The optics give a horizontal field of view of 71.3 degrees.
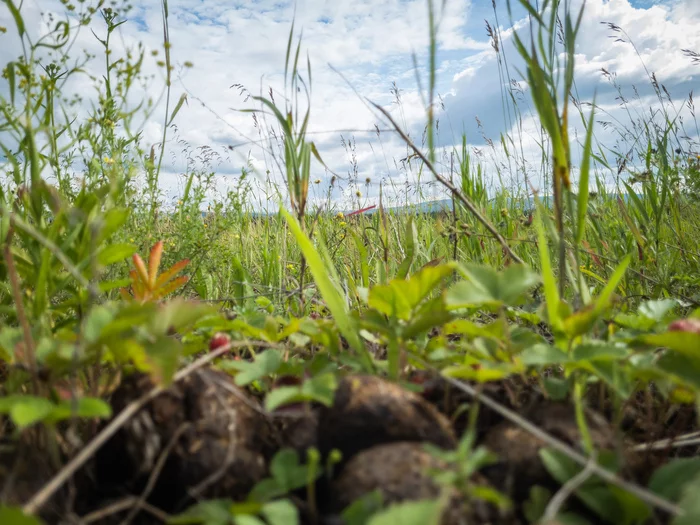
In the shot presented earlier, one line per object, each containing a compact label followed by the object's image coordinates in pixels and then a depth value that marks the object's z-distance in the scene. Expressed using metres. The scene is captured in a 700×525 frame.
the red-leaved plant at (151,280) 0.26
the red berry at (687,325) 0.19
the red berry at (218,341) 0.24
